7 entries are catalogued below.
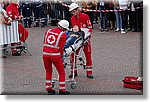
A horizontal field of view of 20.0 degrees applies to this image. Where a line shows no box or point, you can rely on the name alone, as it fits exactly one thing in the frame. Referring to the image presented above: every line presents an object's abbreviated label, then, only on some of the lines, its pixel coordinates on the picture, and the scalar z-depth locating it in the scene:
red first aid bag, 8.59
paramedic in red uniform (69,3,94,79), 9.19
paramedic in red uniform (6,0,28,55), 12.56
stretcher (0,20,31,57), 12.02
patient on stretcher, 8.91
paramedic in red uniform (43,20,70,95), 7.93
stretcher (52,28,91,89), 8.73
